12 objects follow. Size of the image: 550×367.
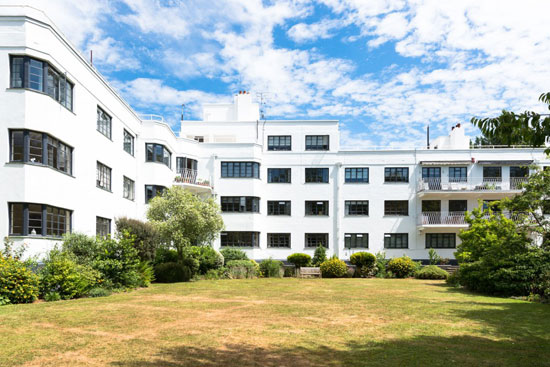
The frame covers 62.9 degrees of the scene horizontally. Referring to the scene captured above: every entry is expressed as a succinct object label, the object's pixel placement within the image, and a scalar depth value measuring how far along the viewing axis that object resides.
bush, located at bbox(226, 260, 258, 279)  30.36
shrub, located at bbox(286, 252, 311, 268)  35.72
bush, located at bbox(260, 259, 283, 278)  32.31
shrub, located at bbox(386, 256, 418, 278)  33.53
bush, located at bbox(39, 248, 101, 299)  16.75
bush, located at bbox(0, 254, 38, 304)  15.32
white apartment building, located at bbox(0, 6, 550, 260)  34.38
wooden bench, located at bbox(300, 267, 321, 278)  32.84
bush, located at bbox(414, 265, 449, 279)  32.16
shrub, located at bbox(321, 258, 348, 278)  32.94
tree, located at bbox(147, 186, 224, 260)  26.27
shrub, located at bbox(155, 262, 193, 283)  26.19
